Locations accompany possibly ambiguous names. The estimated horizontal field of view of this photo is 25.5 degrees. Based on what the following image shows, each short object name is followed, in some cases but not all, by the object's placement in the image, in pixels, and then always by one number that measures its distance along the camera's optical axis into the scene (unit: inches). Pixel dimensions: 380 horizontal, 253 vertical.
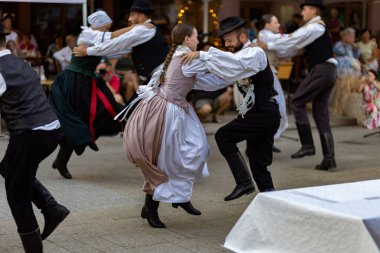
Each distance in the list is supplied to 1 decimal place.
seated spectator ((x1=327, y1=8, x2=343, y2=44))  658.7
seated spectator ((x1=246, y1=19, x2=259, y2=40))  610.0
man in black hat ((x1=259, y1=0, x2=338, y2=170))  354.9
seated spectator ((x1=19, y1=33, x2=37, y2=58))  540.4
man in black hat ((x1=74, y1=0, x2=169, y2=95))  315.6
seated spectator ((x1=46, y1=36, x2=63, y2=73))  552.9
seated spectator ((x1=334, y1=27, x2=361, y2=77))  554.0
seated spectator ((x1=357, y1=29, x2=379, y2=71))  579.8
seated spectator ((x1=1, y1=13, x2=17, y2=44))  520.5
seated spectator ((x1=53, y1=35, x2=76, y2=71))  517.0
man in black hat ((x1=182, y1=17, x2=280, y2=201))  258.2
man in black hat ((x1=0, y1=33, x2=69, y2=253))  194.1
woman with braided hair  244.2
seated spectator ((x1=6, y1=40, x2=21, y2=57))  434.0
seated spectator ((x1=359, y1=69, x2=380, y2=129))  437.7
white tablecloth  149.7
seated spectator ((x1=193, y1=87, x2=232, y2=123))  497.7
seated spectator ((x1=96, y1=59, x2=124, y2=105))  465.7
